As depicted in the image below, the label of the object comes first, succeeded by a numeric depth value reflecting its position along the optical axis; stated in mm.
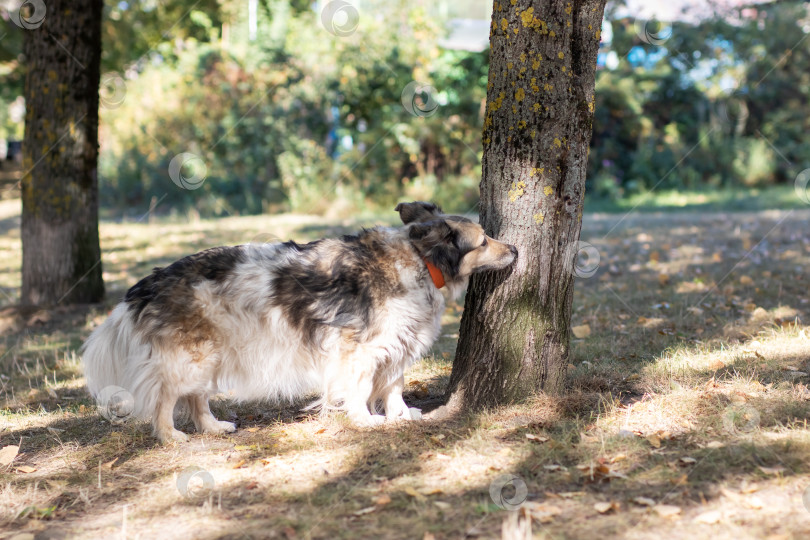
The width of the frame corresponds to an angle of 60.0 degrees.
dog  4086
